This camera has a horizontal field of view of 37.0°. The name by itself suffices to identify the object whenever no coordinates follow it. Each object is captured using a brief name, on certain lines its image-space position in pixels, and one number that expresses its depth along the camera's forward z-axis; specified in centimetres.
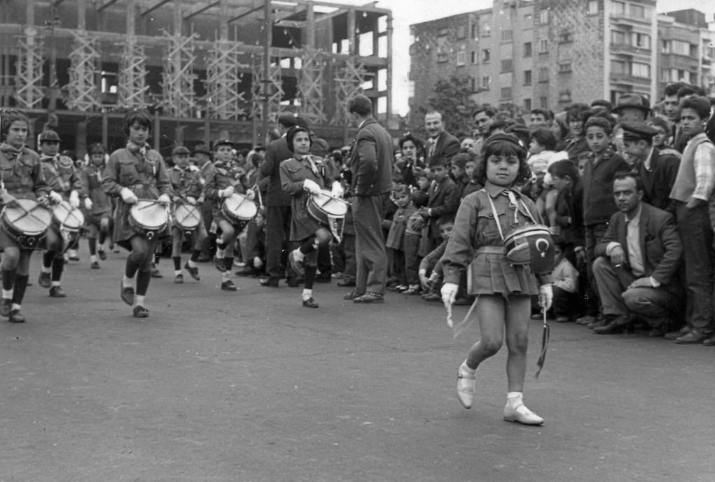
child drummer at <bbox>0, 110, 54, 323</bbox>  1070
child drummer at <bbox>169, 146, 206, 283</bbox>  1588
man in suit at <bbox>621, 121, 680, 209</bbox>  1023
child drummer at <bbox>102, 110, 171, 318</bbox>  1113
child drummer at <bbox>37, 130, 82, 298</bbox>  1312
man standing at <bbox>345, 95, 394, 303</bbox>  1279
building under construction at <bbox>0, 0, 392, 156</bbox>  5436
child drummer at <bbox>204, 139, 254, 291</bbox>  1459
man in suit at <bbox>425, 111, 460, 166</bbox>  1362
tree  4429
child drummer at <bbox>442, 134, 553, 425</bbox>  648
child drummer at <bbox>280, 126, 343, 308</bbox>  1245
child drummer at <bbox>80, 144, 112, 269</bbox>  1865
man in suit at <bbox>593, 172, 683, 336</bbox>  990
